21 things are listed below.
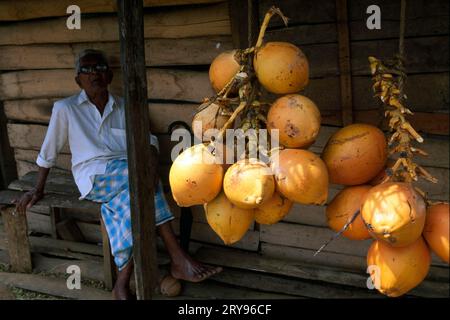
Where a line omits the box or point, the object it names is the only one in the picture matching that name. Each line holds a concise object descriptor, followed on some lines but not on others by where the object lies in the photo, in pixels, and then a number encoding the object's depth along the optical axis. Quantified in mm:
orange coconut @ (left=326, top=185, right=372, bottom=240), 1556
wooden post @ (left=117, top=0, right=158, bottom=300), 1796
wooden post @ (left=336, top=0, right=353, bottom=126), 2596
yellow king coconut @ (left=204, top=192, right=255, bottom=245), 1518
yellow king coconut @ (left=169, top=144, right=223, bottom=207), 1456
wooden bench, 3336
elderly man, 3182
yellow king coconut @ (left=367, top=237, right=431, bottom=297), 1423
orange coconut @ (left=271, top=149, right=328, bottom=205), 1414
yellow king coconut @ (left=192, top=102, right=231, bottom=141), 1588
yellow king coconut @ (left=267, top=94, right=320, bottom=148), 1483
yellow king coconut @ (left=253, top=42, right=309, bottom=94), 1535
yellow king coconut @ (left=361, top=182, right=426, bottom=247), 1307
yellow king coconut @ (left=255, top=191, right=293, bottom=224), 1518
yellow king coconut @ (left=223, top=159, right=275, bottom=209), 1376
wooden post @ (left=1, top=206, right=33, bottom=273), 3553
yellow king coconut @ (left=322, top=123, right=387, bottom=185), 1526
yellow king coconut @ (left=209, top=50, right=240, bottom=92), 1674
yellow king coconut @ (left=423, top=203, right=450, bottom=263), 1353
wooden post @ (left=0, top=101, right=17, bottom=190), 4465
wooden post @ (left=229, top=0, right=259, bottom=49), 2746
